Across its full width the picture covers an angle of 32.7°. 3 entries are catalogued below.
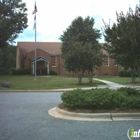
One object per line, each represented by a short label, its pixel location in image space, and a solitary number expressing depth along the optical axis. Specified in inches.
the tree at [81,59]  946.1
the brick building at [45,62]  1963.6
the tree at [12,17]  1474.5
